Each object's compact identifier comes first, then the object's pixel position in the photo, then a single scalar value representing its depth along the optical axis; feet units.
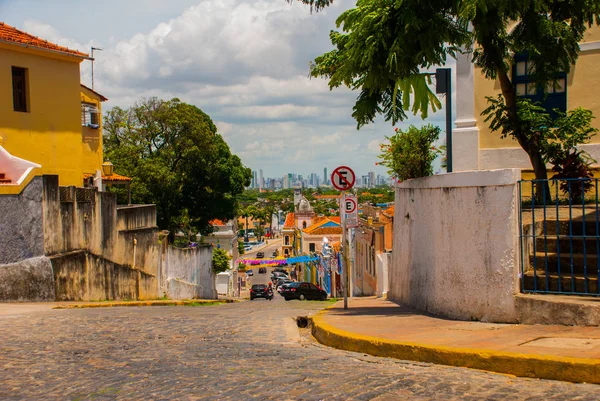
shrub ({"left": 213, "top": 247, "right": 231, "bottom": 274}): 181.32
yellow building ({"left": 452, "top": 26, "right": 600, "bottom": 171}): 47.03
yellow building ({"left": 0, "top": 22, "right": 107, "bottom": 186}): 66.23
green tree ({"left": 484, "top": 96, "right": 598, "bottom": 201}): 35.22
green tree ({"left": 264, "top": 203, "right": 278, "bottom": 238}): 509.35
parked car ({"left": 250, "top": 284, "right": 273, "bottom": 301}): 152.35
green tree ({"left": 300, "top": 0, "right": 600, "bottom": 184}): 32.53
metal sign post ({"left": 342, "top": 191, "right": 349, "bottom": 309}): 42.39
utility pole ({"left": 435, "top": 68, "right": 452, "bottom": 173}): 37.70
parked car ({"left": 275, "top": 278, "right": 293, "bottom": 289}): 241.76
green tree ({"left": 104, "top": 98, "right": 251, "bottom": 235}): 130.72
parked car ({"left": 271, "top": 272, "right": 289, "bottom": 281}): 284.92
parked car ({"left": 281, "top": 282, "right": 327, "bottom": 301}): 118.32
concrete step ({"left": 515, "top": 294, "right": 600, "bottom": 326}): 25.58
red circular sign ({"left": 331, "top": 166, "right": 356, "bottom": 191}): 42.78
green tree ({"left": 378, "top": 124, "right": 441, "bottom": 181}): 45.80
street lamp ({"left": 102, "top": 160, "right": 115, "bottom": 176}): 85.15
